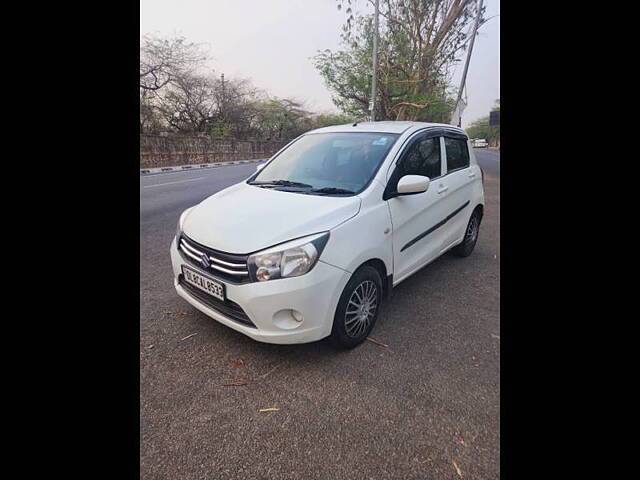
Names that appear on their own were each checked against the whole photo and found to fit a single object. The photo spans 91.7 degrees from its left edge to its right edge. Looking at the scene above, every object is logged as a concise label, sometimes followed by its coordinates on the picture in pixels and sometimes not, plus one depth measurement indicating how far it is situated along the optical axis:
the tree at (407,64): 8.13
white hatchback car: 1.88
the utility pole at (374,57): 7.38
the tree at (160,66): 20.89
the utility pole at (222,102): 23.73
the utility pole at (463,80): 6.81
